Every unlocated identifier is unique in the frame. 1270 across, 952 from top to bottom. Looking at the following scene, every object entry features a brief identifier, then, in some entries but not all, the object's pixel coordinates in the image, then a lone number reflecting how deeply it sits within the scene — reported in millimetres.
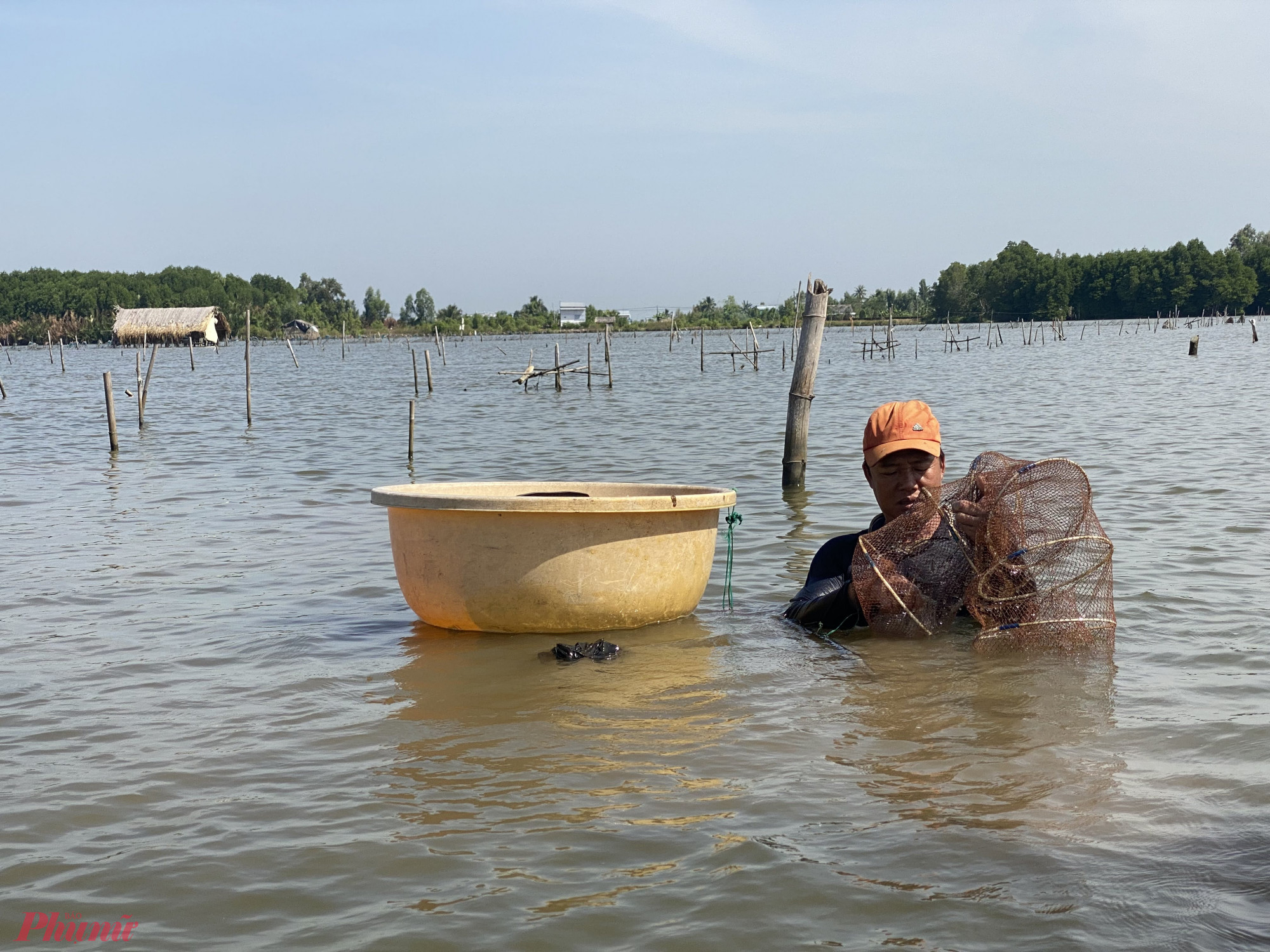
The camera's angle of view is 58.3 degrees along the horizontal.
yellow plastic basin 5215
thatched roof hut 85812
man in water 4930
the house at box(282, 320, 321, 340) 116812
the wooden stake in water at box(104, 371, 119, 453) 16500
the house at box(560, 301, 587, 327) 186250
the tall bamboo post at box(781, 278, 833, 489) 10141
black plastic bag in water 5121
